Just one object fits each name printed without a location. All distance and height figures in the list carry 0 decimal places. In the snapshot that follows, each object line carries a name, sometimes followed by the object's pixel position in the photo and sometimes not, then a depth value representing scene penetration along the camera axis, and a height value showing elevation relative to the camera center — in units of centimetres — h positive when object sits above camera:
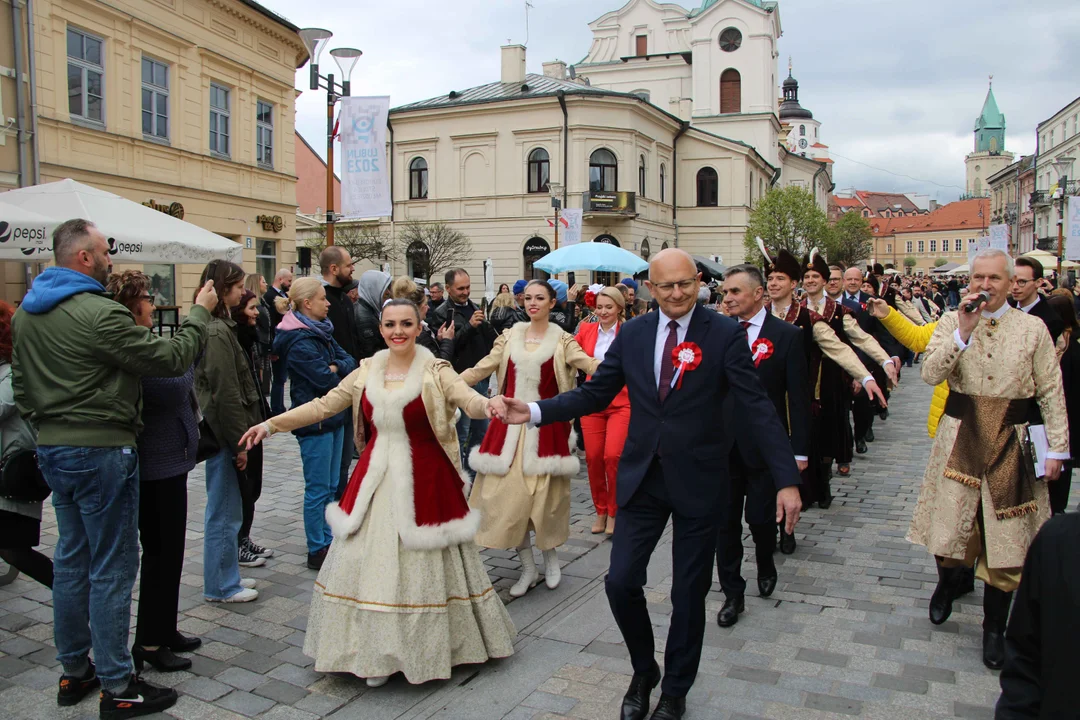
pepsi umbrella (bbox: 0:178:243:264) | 923 +95
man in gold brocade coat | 439 -68
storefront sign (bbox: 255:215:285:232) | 2158 +214
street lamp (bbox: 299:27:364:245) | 1223 +352
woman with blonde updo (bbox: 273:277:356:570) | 578 -52
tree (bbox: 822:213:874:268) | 5312 +491
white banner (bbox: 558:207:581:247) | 2059 +195
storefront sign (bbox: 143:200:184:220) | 1773 +207
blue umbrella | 1487 +82
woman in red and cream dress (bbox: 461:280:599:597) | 549 -105
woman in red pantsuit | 657 -96
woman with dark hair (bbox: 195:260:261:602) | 510 -71
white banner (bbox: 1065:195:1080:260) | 1627 +155
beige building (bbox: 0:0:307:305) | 1578 +417
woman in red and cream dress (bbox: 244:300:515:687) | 400 -113
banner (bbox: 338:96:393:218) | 1254 +211
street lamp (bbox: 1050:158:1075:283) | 2828 +431
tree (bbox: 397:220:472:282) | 3794 +270
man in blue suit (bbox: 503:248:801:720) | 365 -69
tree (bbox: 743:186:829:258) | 4509 +464
